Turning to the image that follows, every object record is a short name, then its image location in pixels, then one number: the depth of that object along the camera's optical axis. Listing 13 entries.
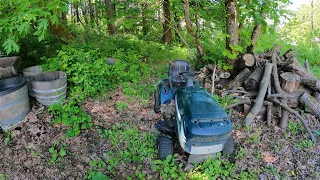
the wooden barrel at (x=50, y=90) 3.50
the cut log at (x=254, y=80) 4.07
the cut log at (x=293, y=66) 4.09
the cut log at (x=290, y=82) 3.82
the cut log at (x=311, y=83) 3.86
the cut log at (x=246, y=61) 4.45
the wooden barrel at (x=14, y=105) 3.02
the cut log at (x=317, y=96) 3.92
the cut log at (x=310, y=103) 3.64
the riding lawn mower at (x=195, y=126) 2.30
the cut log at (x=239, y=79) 4.37
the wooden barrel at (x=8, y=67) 3.69
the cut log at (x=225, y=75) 4.78
